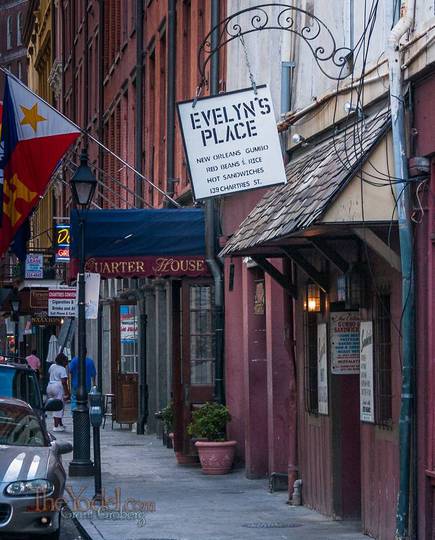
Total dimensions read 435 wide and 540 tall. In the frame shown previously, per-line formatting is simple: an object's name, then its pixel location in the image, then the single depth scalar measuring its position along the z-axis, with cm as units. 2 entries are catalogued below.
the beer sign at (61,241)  4184
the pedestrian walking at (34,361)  4306
